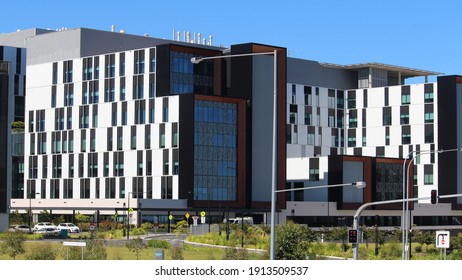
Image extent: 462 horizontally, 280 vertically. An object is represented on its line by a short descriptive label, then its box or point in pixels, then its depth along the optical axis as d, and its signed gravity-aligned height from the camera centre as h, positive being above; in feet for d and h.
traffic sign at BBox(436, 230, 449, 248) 162.45 -10.52
